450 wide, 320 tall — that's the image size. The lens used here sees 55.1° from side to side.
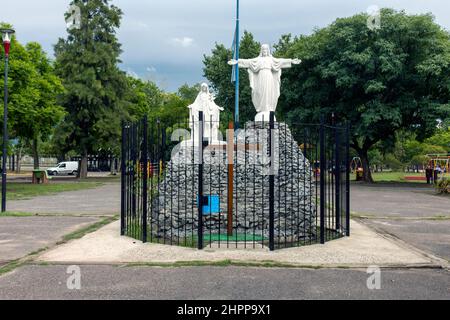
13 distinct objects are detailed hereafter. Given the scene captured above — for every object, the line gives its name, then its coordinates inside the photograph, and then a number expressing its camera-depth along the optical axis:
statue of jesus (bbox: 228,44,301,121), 12.44
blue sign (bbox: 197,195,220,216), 9.82
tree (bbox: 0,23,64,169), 22.77
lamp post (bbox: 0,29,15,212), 13.46
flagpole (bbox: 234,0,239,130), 16.73
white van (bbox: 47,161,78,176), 51.21
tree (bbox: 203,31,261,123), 35.44
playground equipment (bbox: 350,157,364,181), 36.12
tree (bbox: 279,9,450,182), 25.91
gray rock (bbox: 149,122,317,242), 9.66
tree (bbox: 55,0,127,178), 35.06
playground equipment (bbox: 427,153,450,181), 31.90
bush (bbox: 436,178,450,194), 22.41
